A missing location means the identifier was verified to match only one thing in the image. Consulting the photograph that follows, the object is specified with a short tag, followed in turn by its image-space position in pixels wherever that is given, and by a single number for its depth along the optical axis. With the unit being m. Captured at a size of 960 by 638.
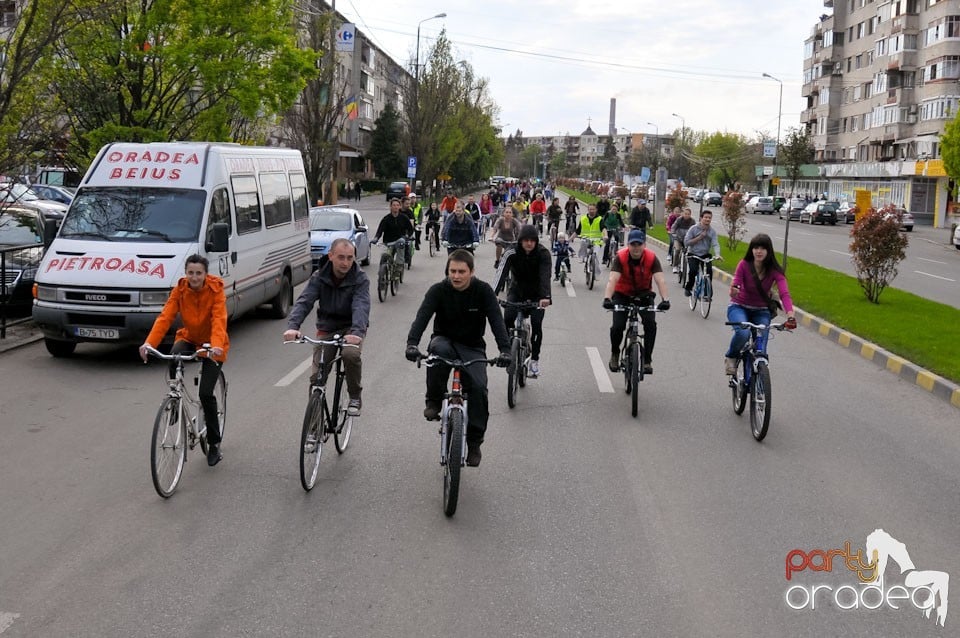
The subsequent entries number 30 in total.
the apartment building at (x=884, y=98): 68.25
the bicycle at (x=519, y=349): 9.96
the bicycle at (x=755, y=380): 8.66
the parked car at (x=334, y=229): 22.12
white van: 11.62
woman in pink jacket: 9.34
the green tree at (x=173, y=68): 19.69
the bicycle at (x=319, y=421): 6.90
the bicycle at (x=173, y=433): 6.71
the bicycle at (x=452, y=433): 6.40
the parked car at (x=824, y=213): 64.75
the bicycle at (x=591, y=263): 21.64
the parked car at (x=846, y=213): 66.00
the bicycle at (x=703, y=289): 17.48
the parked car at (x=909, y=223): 55.42
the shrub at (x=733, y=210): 30.78
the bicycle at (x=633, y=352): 9.58
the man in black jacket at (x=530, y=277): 10.34
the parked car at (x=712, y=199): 88.25
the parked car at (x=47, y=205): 22.95
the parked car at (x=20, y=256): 14.75
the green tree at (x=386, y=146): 86.62
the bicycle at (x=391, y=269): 18.62
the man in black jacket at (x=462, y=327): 6.91
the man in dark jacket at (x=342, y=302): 7.52
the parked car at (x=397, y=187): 66.56
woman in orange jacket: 7.30
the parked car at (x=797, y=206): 67.62
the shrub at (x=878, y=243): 17.56
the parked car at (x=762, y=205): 78.31
